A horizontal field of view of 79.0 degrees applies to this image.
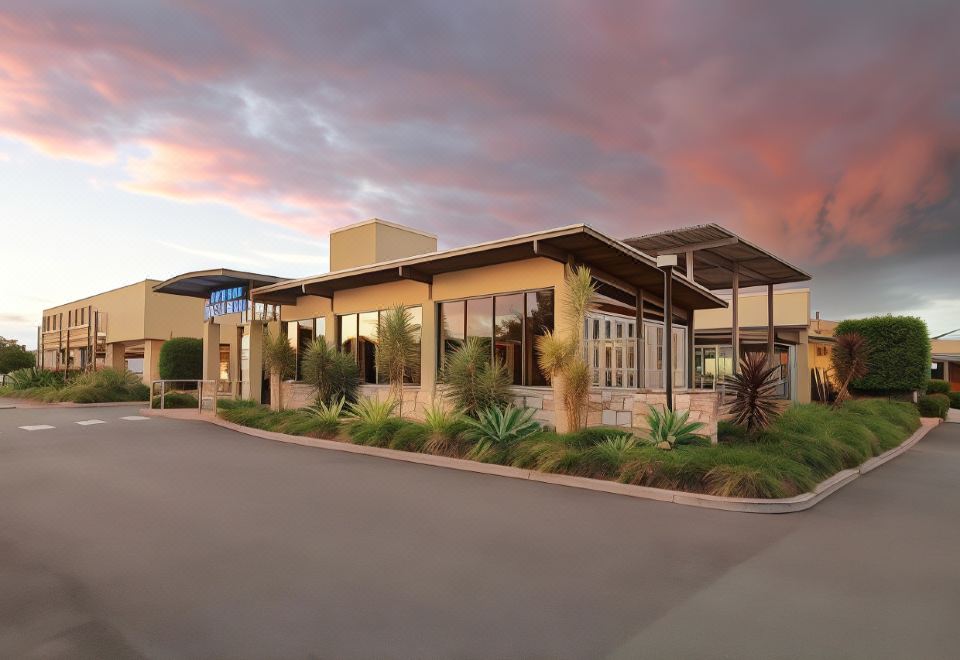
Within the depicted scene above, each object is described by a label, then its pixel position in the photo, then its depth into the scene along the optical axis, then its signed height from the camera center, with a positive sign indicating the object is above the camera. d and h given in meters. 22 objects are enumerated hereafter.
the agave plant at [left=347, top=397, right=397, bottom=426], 12.29 -1.16
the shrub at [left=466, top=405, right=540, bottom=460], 9.98 -1.28
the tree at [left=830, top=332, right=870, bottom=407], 18.98 -0.02
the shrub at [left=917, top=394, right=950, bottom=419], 21.34 -1.74
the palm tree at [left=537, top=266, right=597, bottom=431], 10.59 -0.01
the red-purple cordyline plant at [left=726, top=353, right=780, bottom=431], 10.47 -0.64
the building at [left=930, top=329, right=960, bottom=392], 41.35 -0.11
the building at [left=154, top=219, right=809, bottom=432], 11.20 +1.21
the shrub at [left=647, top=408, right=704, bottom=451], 9.56 -1.17
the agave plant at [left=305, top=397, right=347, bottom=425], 13.13 -1.24
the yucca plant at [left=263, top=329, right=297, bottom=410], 16.25 -0.05
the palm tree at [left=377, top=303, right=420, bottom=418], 13.34 +0.24
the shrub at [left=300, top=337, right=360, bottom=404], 14.80 -0.37
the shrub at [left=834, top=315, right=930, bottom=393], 21.58 +0.09
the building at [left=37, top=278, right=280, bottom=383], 35.34 +2.02
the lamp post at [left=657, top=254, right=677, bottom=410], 10.25 +0.35
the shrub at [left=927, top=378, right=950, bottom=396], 29.00 -1.43
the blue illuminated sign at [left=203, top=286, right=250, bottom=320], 18.87 +1.89
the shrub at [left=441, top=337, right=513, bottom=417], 11.64 -0.48
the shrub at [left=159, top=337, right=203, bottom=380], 26.78 -0.03
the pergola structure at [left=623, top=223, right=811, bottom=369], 16.14 +3.14
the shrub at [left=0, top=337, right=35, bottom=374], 45.25 -0.13
